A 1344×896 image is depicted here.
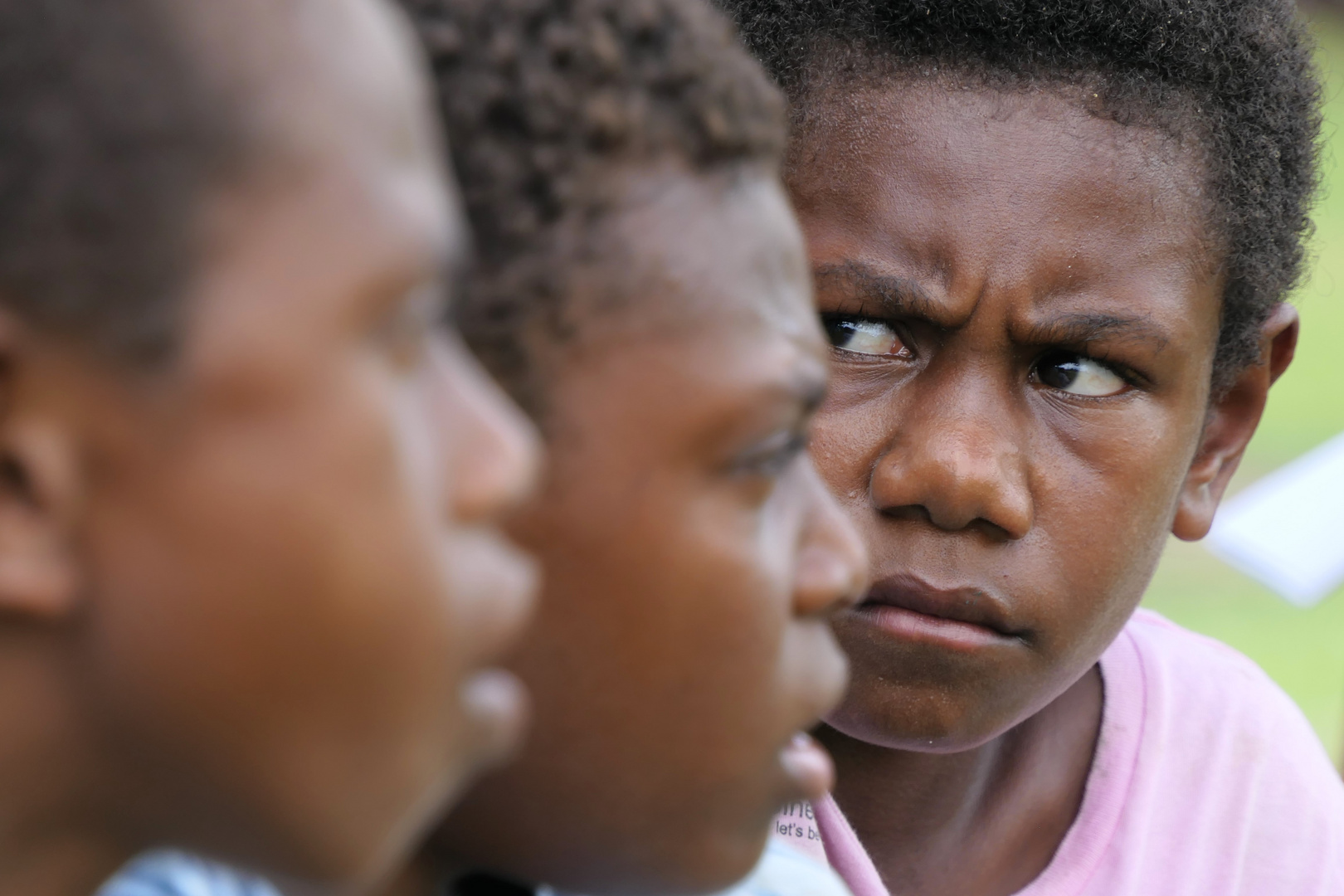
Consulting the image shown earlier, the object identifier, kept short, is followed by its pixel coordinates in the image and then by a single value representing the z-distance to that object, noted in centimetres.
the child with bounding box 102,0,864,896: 162
